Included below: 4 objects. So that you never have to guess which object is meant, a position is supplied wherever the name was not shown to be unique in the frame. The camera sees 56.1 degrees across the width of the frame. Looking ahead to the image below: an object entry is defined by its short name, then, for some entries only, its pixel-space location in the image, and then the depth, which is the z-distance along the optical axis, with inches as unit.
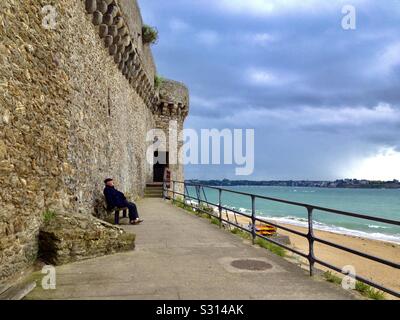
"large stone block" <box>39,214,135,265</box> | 201.3
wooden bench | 348.2
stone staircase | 717.3
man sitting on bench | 347.6
